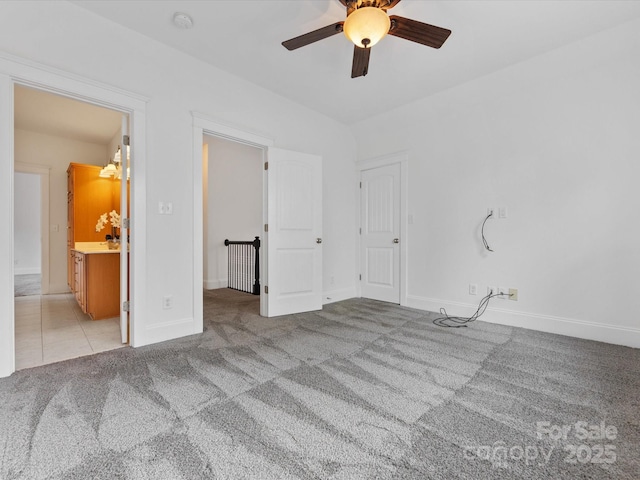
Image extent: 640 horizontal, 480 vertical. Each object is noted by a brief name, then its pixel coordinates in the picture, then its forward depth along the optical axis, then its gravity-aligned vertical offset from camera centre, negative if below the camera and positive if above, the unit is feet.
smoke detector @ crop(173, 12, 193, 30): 7.41 +5.66
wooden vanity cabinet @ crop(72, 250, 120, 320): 10.94 -1.93
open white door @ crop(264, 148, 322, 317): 11.23 +0.13
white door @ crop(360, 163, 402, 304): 13.42 +0.16
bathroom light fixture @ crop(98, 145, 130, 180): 14.11 +3.25
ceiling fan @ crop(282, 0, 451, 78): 5.86 +4.58
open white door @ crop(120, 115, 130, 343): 8.25 +0.00
